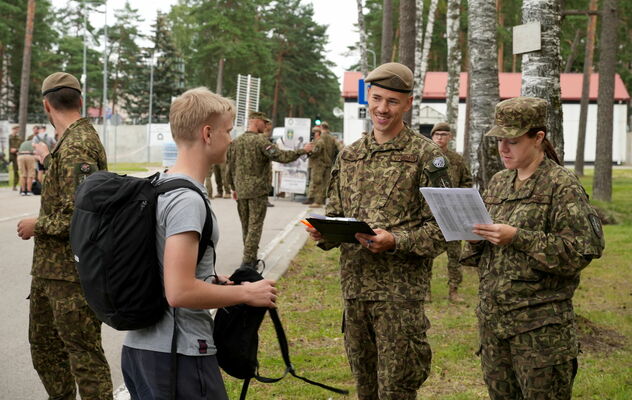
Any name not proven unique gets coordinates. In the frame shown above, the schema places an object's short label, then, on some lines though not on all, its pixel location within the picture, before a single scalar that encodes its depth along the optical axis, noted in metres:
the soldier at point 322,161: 21.00
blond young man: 2.98
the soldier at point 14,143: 27.81
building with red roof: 55.97
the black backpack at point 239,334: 3.21
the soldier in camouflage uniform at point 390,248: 4.21
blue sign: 19.51
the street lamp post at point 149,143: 50.47
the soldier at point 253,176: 11.23
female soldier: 3.82
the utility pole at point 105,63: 42.95
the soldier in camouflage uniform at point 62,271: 4.54
